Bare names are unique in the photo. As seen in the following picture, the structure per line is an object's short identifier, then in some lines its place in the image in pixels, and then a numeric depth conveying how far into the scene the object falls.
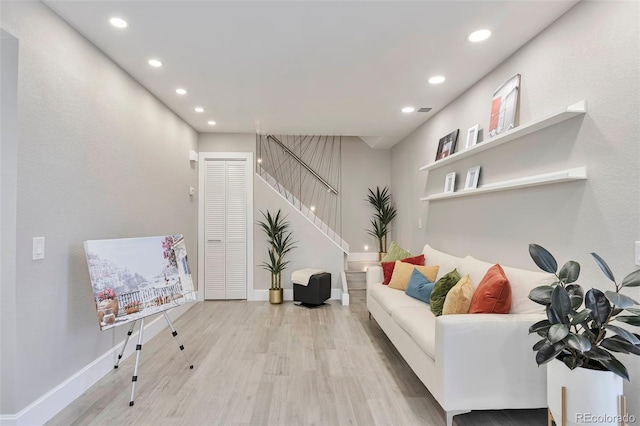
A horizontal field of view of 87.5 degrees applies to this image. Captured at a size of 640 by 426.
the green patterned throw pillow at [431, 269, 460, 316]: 2.91
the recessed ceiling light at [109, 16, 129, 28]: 2.38
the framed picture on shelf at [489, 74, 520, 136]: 2.75
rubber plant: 1.55
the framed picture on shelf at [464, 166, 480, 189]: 3.34
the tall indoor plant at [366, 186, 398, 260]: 6.42
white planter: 1.58
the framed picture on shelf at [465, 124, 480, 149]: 3.37
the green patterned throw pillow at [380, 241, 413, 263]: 4.64
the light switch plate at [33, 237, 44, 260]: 2.16
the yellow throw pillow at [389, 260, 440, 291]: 3.80
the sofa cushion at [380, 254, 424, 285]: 4.22
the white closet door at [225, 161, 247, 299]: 5.55
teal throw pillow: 3.48
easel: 2.43
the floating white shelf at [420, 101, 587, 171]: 2.09
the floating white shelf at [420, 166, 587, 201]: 2.10
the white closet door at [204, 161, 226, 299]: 5.53
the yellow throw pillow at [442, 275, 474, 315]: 2.53
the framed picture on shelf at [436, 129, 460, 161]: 3.87
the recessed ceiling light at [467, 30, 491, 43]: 2.53
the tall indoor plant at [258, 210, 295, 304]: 5.39
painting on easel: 2.47
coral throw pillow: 2.30
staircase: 5.49
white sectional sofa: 2.05
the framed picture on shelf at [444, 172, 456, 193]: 3.84
